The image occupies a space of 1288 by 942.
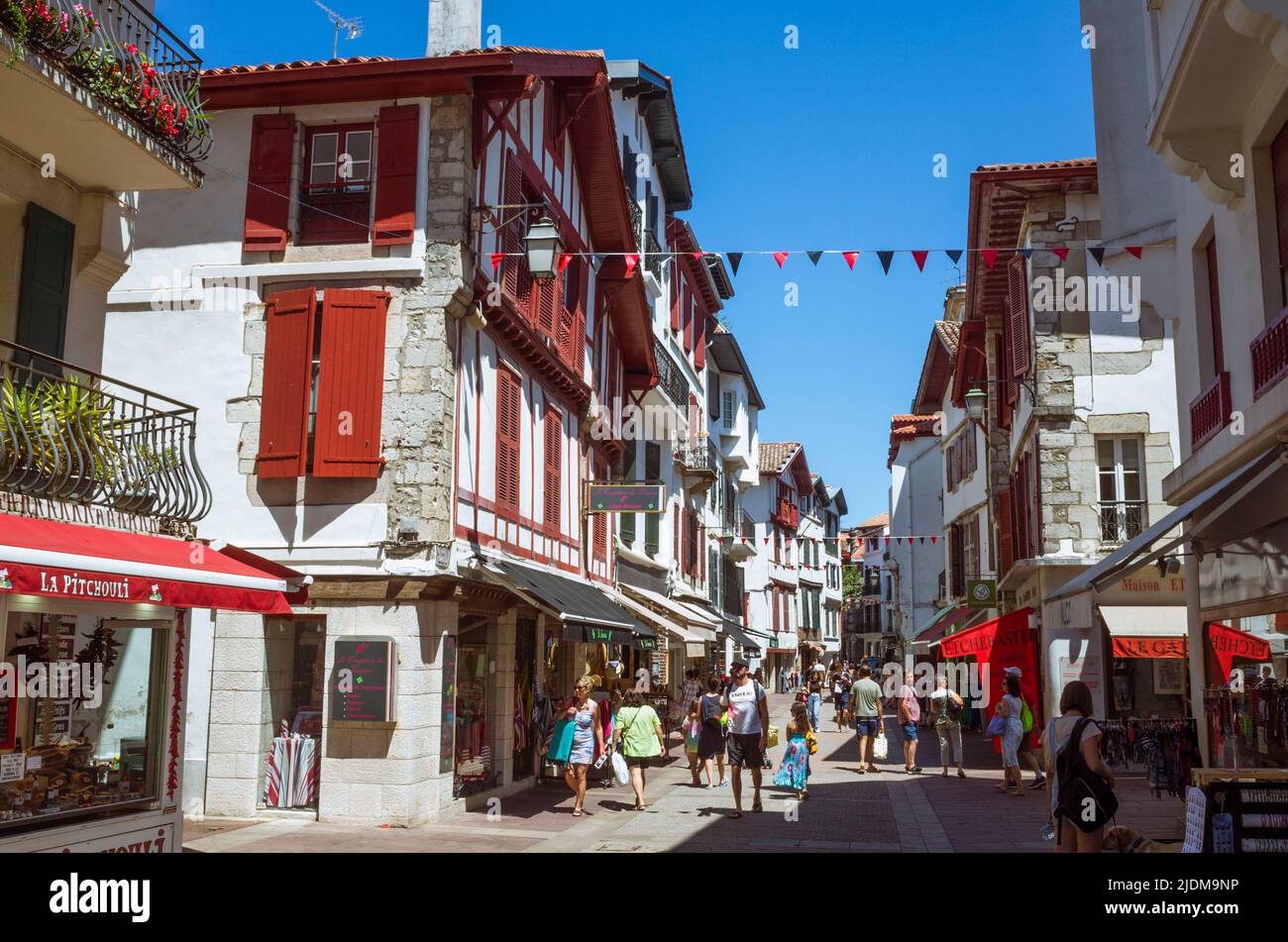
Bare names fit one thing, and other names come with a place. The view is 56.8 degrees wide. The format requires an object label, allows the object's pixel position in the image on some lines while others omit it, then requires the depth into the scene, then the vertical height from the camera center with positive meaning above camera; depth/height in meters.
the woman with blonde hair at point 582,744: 14.76 -1.14
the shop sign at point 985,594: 27.95 +1.43
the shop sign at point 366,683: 13.37 -0.37
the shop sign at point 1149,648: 19.80 +0.16
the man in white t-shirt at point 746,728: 14.34 -0.90
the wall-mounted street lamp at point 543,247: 13.95 +4.71
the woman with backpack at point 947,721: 19.61 -1.08
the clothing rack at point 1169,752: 13.41 -1.09
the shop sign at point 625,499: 19.27 +2.54
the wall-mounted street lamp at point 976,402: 24.58 +5.27
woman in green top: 15.12 -1.07
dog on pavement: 7.53 -1.17
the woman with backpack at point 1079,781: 7.82 -0.81
